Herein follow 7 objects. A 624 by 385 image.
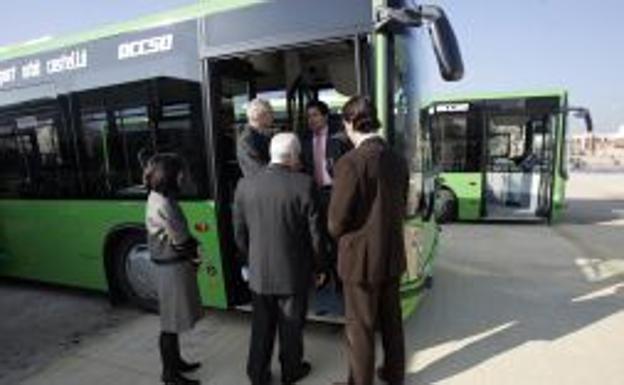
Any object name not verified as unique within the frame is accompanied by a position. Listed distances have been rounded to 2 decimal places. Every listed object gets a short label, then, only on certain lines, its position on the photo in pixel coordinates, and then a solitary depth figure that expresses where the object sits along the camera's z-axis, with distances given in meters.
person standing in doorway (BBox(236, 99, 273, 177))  4.83
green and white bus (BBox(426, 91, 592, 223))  13.04
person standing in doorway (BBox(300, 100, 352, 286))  5.12
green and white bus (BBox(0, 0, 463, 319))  5.19
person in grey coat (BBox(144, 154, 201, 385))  4.59
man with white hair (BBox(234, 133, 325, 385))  4.36
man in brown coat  4.16
